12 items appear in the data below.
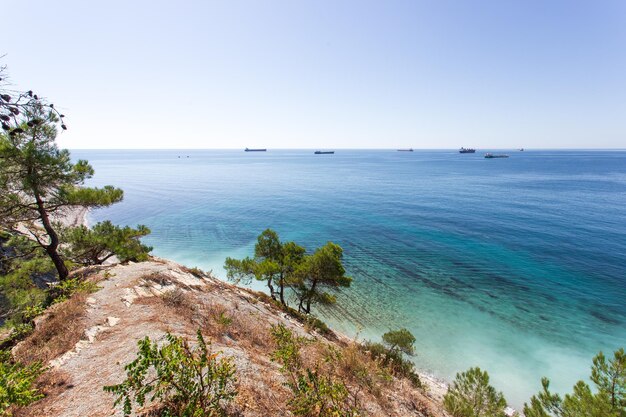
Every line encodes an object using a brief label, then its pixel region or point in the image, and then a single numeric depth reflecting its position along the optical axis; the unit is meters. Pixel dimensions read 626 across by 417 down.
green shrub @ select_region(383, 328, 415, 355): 18.02
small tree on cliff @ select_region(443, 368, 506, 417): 10.63
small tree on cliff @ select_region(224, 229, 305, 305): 21.64
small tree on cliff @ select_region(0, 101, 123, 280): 12.28
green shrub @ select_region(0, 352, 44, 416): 4.01
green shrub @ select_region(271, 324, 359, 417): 5.85
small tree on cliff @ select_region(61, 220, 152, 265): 16.97
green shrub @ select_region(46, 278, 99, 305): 11.29
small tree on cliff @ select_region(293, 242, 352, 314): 19.78
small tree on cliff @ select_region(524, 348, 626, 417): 8.93
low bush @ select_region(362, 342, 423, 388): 13.51
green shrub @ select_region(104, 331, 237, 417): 4.40
